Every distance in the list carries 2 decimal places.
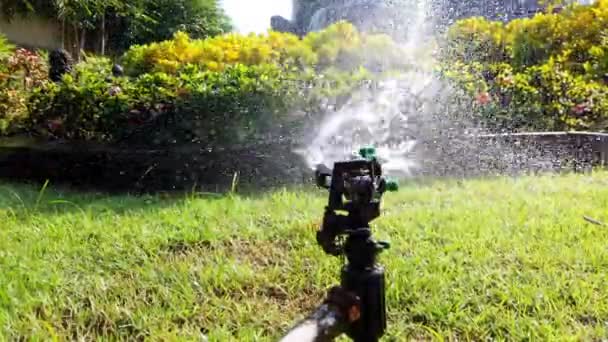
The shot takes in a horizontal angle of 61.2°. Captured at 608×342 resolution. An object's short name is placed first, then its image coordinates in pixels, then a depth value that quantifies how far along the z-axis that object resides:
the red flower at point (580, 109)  4.99
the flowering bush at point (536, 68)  4.91
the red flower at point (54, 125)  3.94
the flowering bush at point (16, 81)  4.33
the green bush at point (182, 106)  3.54
